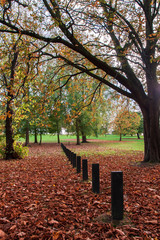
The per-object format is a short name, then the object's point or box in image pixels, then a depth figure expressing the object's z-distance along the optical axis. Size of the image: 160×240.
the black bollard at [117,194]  3.24
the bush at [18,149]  12.32
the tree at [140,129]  50.76
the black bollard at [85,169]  5.98
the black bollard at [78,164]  7.15
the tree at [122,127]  35.09
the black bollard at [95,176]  4.73
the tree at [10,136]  12.03
